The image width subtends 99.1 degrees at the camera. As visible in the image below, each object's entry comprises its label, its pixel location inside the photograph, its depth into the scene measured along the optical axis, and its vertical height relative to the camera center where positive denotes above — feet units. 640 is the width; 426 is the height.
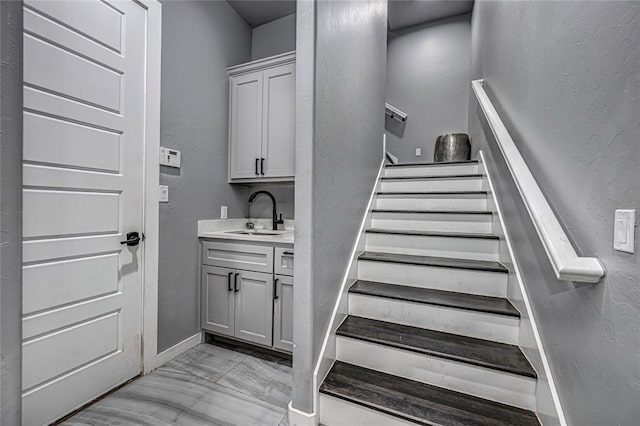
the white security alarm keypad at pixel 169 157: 6.27 +1.14
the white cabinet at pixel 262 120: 7.66 +2.55
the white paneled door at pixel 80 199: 4.25 +0.08
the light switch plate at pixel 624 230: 2.11 -0.13
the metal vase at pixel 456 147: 11.63 +2.76
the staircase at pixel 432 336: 3.80 -2.15
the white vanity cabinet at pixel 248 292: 6.39 -2.10
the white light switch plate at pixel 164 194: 6.28 +0.26
